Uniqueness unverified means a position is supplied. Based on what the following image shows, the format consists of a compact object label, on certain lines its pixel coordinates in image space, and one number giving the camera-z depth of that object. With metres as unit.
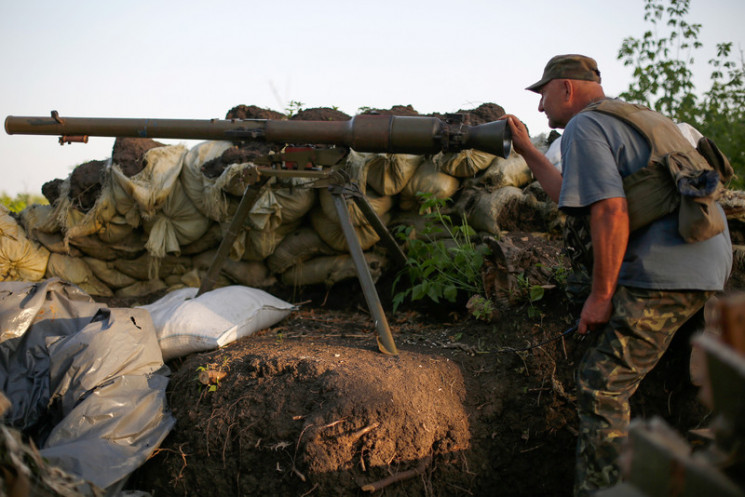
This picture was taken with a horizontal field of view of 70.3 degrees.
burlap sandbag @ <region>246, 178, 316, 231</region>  4.00
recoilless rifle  2.95
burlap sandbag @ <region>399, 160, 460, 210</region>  3.83
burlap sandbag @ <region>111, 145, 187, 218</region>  4.23
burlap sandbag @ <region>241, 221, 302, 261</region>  4.20
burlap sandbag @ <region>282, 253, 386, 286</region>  4.07
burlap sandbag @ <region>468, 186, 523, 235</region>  3.72
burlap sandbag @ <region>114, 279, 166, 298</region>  4.73
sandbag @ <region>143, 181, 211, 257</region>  4.39
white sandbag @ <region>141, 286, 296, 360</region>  3.28
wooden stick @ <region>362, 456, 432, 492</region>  2.35
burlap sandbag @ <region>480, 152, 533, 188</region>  3.87
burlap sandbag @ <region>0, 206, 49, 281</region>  4.30
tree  6.48
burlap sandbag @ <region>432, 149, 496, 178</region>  3.78
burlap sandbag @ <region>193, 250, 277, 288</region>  4.50
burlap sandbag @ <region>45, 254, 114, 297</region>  4.54
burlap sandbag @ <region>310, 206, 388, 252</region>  4.08
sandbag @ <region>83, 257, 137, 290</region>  4.73
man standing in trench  1.94
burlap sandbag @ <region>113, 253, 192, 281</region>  4.64
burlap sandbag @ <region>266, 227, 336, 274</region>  4.30
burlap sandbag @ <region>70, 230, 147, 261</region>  4.58
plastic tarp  2.54
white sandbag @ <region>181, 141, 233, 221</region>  4.14
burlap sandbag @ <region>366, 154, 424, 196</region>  3.78
